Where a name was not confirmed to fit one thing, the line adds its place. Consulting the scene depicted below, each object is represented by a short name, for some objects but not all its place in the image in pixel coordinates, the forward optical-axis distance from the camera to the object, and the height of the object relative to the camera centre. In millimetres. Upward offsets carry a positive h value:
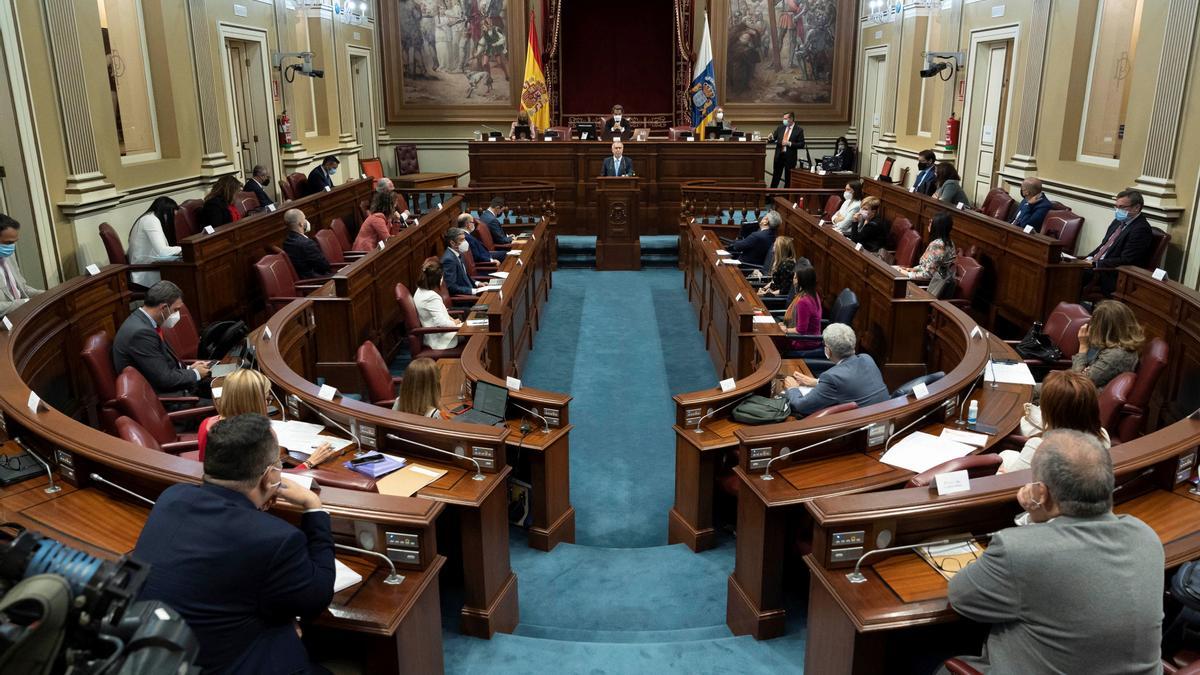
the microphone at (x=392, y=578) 2602 -1381
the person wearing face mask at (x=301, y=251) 7488 -1163
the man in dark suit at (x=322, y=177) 10883 -781
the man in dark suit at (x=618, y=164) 11398 -656
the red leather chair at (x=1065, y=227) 8039 -1067
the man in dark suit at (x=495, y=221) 9359 -1137
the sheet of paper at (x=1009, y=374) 4555 -1366
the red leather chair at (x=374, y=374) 4617 -1379
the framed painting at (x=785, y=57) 15445 +1007
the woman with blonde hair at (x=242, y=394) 3318 -1058
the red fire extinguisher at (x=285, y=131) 11648 -215
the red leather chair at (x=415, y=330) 5934 -1462
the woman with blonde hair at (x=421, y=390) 4051 -1277
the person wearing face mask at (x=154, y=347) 4762 -1270
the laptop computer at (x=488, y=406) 4152 -1392
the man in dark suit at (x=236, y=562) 1985 -1027
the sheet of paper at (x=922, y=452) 3670 -1455
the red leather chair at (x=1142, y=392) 4438 -1426
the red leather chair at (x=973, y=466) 3229 -1305
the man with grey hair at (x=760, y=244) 8359 -1240
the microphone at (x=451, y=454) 3484 -1392
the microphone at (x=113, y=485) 2959 -1274
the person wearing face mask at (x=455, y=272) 7086 -1273
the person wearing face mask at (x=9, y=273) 5203 -959
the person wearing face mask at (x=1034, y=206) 8219 -878
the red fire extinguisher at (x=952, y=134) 11621 -277
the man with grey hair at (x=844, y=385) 4199 -1305
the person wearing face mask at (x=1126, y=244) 6656 -1005
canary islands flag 14133 +398
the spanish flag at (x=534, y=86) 14422 +467
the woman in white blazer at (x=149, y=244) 6969 -1031
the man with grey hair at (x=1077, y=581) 1989 -1077
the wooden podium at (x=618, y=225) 10883 -1391
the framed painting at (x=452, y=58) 15562 +1004
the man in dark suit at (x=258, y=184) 9500 -765
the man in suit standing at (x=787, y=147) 14109 -541
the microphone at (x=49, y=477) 3119 -1306
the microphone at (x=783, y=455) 3543 -1403
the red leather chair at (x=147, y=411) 3973 -1370
